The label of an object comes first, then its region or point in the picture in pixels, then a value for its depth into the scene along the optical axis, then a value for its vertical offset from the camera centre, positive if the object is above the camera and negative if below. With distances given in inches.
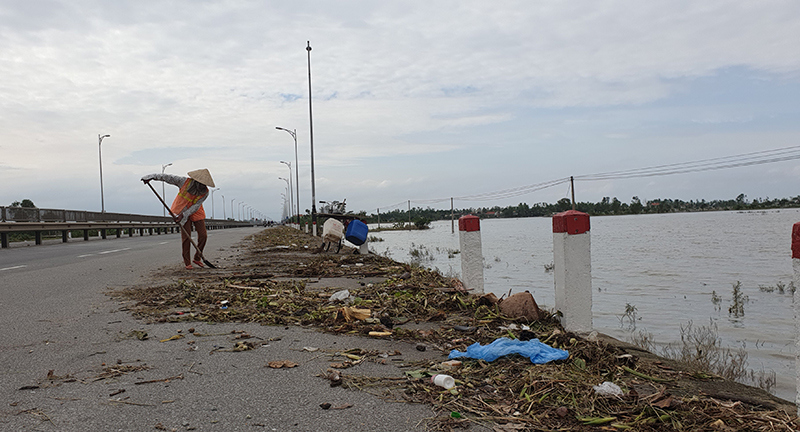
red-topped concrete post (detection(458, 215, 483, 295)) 232.1 -17.5
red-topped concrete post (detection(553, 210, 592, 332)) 167.5 -18.1
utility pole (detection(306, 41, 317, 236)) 1334.2 +48.4
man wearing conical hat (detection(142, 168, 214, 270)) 400.2 +19.2
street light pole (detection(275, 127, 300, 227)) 2163.9 +186.6
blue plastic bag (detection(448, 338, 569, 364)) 140.4 -37.6
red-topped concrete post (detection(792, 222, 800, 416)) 98.9 -12.0
